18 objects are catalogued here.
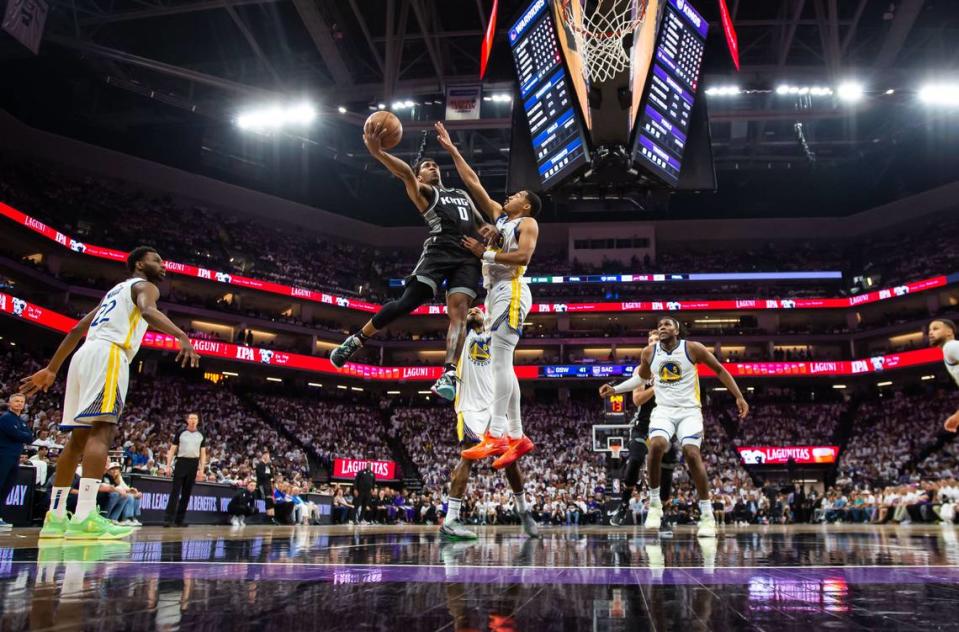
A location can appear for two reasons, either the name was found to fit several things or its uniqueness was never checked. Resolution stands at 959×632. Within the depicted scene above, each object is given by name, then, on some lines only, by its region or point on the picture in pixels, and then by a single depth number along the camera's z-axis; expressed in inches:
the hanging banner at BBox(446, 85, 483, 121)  746.8
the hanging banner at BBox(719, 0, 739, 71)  471.8
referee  364.5
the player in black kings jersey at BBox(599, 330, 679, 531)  300.0
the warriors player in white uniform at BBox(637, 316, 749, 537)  251.1
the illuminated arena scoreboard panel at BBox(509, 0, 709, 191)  417.4
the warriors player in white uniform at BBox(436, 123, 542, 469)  190.9
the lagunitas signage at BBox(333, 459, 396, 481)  1064.2
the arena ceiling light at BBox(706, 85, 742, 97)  780.6
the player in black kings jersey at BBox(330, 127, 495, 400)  204.7
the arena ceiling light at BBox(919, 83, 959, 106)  736.3
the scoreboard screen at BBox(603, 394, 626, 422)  647.7
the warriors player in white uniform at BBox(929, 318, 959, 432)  242.2
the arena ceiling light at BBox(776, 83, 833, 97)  799.7
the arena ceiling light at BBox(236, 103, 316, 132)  788.7
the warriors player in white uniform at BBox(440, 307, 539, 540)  255.3
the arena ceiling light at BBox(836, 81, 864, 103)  717.3
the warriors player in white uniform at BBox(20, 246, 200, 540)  174.1
